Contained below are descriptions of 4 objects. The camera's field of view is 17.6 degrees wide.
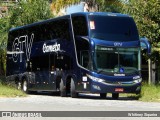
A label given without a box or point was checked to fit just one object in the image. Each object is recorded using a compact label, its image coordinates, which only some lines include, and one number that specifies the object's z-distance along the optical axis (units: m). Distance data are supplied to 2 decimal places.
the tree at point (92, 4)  36.72
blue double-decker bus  25.14
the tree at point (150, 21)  29.14
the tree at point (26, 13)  42.34
